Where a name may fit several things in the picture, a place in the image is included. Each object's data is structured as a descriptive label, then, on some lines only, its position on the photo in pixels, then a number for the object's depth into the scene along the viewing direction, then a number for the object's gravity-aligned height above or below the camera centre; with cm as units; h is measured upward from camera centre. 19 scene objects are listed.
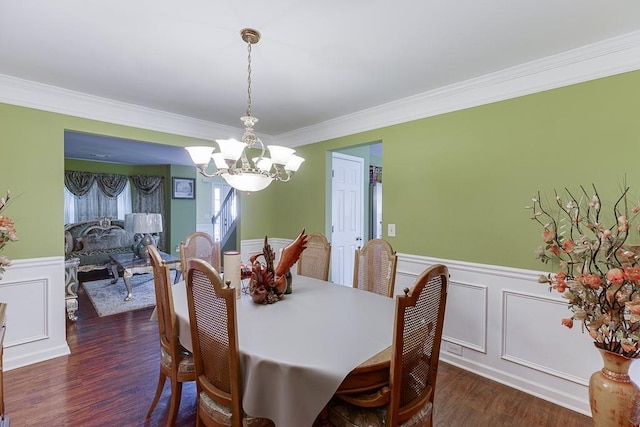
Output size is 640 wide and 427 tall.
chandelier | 185 +33
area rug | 405 -132
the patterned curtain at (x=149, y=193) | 738 +36
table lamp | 440 -27
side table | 431 -85
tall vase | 136 -83
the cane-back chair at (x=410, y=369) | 119 -68
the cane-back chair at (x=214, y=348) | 125 -62
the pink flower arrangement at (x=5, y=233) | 159 -15
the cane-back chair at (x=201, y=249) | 275 -39
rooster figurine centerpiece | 189 -42
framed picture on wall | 736 +50
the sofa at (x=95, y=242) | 527 -63
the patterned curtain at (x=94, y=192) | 683 +35
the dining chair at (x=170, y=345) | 169 -81
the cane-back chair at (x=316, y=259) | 277 -46
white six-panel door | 411 -5
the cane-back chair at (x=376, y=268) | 233 -47
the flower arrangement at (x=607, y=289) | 127 -34
